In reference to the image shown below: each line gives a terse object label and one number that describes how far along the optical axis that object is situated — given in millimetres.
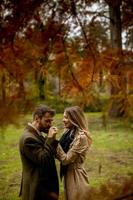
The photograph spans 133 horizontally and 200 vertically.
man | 3834
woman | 3996
